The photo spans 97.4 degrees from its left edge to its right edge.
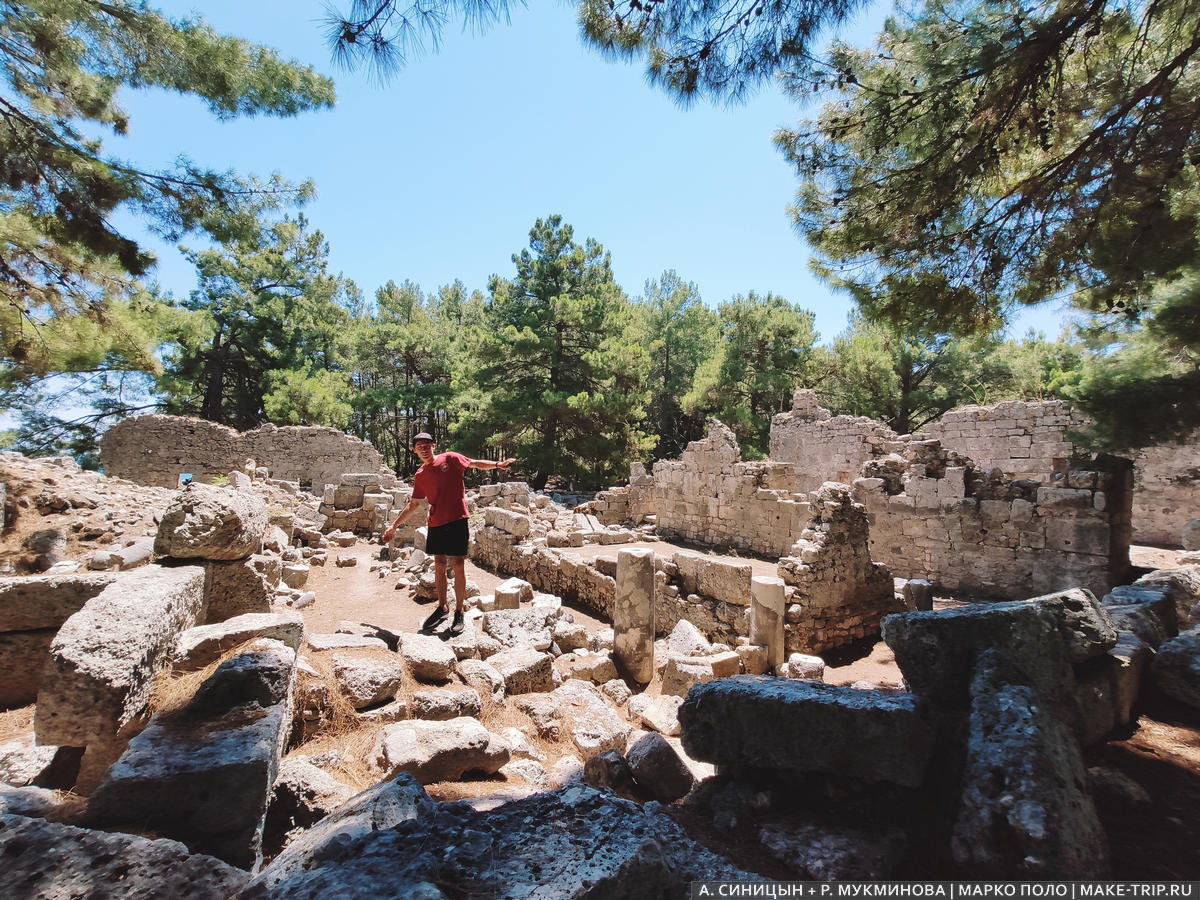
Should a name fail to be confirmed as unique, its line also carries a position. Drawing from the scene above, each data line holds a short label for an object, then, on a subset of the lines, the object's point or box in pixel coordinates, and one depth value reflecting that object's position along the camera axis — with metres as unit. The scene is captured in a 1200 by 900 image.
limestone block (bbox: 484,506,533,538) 9.69
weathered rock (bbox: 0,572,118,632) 3.09
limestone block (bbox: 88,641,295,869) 1.82
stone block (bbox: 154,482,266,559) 3.56
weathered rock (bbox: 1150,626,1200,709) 3.10
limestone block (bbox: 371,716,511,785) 2.78
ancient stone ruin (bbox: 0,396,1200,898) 1.61
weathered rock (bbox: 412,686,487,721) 3.47
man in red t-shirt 5.14
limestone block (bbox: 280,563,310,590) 6.89
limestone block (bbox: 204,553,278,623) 3.81
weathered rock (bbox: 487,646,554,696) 4.46
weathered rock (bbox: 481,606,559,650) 5.52
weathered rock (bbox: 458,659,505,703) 4.15
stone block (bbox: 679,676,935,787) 2.11
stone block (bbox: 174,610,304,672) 2.85
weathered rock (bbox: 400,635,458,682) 3.95
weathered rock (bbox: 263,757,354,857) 2.23
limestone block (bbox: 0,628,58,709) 3.11
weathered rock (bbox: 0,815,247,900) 1.36
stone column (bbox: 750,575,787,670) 6.25
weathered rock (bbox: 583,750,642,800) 2.87
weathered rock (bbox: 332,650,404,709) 3.33
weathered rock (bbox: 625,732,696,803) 2.79
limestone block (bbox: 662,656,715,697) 5.43
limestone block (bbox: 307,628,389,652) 3.97
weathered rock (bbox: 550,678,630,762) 3.83
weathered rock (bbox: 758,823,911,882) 1.85
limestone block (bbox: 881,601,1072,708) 2.32
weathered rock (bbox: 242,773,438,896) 1.46
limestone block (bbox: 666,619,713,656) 6.44
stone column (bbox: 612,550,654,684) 6.04
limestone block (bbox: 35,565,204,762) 2.23
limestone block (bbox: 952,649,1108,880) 1.64
